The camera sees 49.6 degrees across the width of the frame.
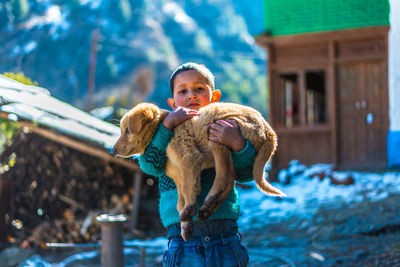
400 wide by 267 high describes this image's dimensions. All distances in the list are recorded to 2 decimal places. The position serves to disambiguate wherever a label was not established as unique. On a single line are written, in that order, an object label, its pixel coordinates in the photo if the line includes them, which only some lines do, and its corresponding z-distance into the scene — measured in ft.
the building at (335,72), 35.65
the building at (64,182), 22.13
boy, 7.63
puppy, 7.20
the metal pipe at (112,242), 14.16
